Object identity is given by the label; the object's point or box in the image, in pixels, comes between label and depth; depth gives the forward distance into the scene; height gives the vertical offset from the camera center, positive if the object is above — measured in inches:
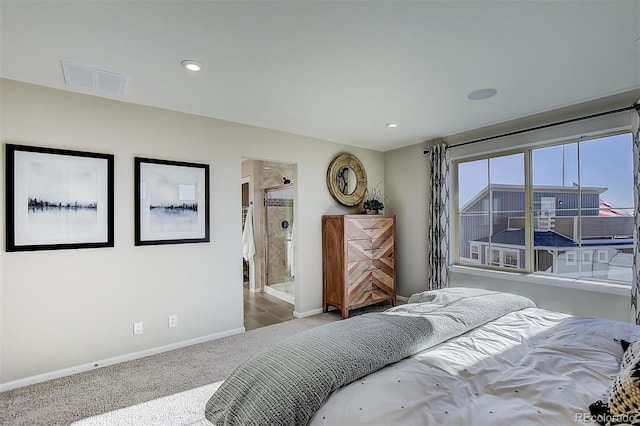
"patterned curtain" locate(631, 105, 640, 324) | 102.7 -0.8
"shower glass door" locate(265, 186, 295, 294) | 211.2 -16.5
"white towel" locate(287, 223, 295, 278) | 204.7 -28.5
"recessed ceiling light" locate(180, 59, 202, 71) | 85.7 +43.5
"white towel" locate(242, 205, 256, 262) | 213.3 -15.2
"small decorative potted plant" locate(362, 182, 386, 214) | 178.7 +7.6
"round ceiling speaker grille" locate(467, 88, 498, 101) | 107.2 +43.4
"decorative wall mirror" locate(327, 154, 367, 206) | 172.1 +21.5
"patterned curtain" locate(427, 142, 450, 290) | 160.1 -1.3
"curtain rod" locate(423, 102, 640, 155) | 107.1 +36.6
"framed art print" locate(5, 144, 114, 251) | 93.3 +6.5
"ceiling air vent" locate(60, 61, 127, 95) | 88.8 +42.8
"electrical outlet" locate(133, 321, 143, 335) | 112.8 -40.3
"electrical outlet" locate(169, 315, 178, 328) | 120.4 -40.3
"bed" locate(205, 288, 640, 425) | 39.4 -25.1
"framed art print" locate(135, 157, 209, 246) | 114.2 +6.3
